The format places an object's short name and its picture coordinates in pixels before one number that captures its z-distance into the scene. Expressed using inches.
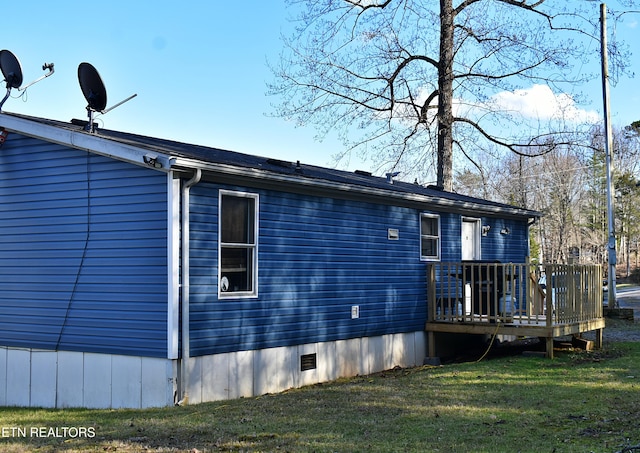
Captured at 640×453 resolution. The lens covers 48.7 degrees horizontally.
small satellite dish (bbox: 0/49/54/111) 400.2
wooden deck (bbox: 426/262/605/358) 466.3
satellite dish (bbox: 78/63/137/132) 385.1
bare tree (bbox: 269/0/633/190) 856.3
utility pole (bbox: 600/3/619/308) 783.1
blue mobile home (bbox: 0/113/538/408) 339.3
